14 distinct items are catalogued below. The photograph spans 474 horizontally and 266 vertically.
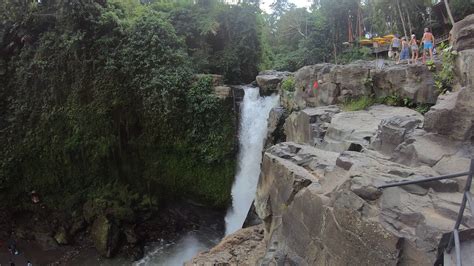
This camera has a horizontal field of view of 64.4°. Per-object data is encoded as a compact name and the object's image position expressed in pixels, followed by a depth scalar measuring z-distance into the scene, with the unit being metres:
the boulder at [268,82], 18.25
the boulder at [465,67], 7.81
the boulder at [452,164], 5.70
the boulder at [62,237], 16.47
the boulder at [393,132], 7.18
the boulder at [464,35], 9.02
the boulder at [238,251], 10.27
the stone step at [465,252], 3.87
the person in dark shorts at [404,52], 13.79
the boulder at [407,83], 11.02
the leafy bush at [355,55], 26.75
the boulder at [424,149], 6.16
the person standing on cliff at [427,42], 11.72
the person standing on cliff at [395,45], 15.10
